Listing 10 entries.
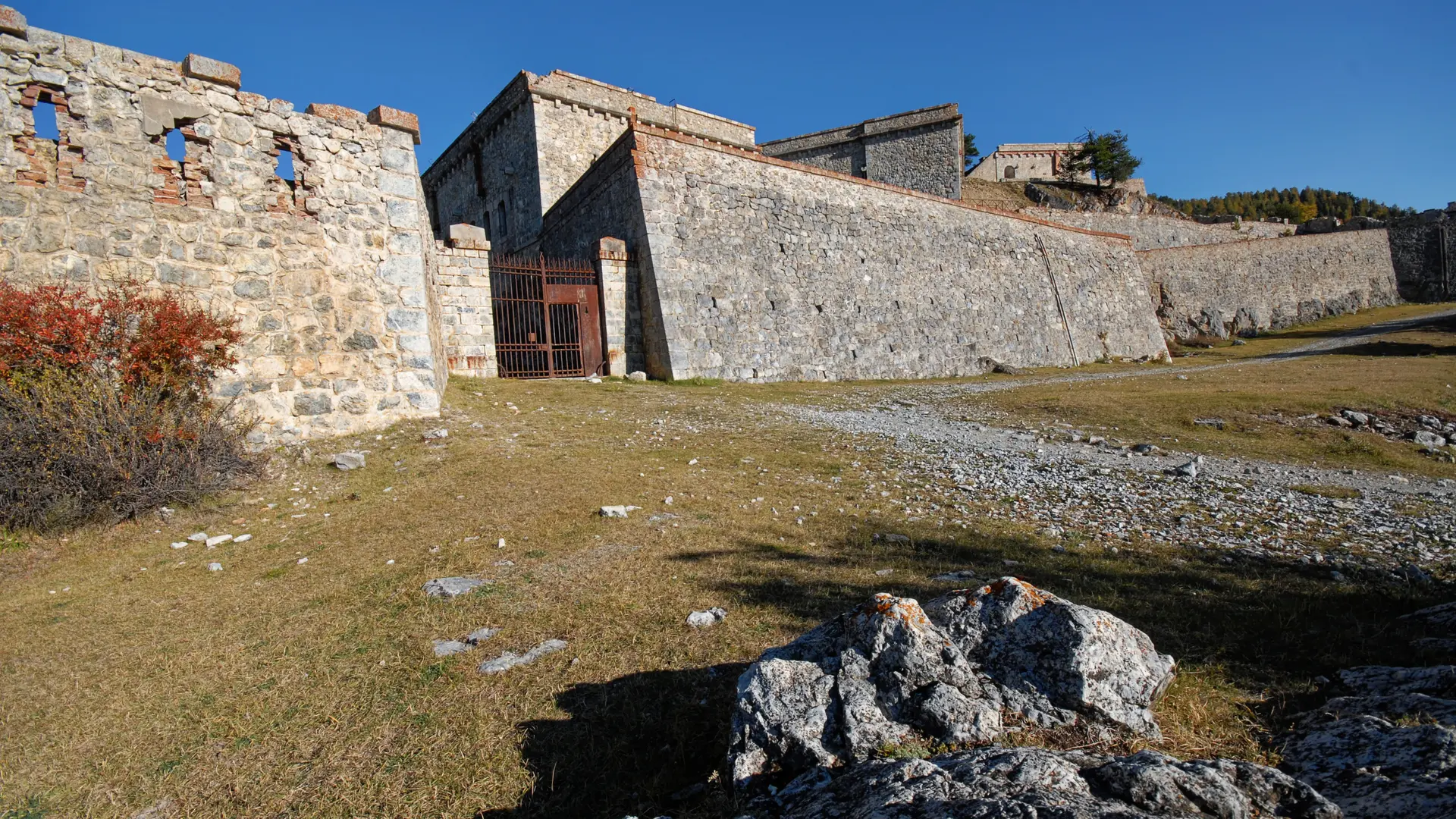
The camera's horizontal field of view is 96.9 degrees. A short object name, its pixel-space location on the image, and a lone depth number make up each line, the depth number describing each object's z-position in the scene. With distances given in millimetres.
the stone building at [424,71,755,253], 21547
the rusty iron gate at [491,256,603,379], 14188
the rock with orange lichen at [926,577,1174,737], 2303
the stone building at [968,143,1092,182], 49656
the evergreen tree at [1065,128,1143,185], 43719
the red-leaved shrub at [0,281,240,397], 6039
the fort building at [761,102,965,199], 33062
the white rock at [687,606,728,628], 3836
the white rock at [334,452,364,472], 7470
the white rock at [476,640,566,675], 3490
